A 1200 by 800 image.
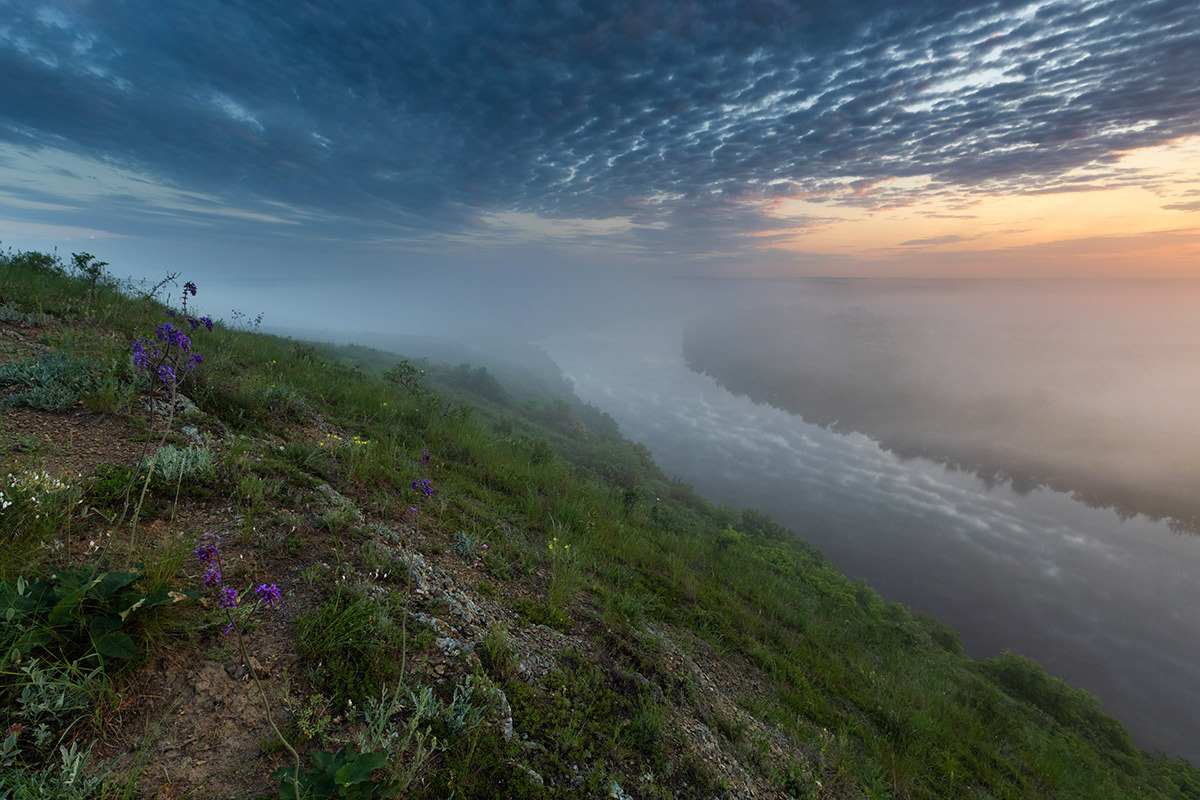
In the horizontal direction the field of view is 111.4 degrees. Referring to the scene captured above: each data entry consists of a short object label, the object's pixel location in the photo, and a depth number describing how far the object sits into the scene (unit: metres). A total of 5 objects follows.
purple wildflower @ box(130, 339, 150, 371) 3.32
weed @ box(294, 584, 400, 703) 2.45
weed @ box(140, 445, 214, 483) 3.31
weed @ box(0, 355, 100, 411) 3.89
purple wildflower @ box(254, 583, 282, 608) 2.25
